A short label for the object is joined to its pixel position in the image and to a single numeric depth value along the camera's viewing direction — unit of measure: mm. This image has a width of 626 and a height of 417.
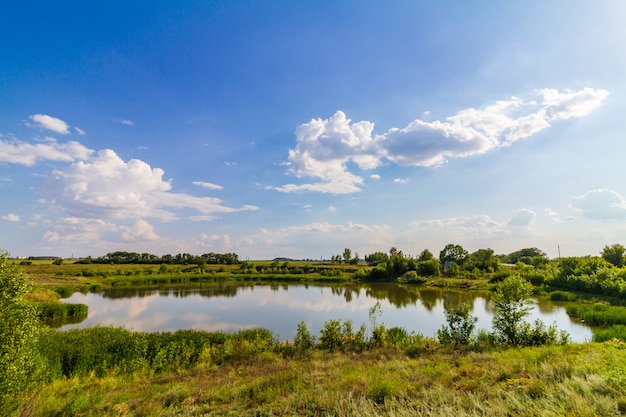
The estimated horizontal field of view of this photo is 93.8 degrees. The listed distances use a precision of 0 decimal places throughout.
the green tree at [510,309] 15812
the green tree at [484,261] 82625
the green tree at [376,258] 145575
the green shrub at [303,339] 17255
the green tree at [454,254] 107875
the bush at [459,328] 16781
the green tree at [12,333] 6312
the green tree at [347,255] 158962
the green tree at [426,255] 102000
